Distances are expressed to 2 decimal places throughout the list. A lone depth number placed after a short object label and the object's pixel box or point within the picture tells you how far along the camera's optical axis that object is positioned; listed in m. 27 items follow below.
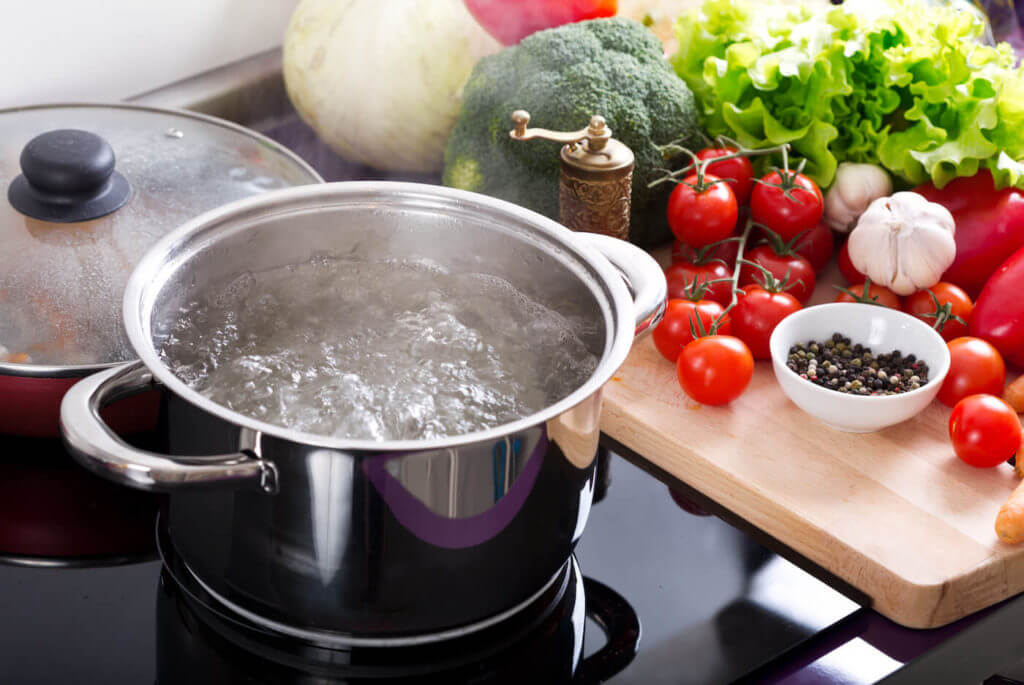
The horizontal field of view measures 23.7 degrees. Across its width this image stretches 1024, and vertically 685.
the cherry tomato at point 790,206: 1.43
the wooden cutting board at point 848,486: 1.23
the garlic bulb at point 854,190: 1.45
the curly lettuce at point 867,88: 1.42
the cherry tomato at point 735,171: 1.45
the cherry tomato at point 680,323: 1.36
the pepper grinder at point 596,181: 1.36
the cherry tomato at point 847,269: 1.44
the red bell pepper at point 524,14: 1.47
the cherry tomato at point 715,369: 1.32
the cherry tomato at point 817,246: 1.44
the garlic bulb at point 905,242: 1.38
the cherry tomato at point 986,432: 1.28
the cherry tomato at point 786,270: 1.42
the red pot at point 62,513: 1.21
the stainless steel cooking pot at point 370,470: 1.09
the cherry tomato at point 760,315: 1.37
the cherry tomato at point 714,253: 1.43
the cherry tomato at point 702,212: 1.40
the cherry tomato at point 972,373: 1.33
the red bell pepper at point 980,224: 1.41
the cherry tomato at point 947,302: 1.39
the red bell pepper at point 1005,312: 1.36
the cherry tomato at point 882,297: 1.40
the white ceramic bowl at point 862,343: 1.30
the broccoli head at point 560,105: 1.41
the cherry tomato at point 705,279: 1.41
